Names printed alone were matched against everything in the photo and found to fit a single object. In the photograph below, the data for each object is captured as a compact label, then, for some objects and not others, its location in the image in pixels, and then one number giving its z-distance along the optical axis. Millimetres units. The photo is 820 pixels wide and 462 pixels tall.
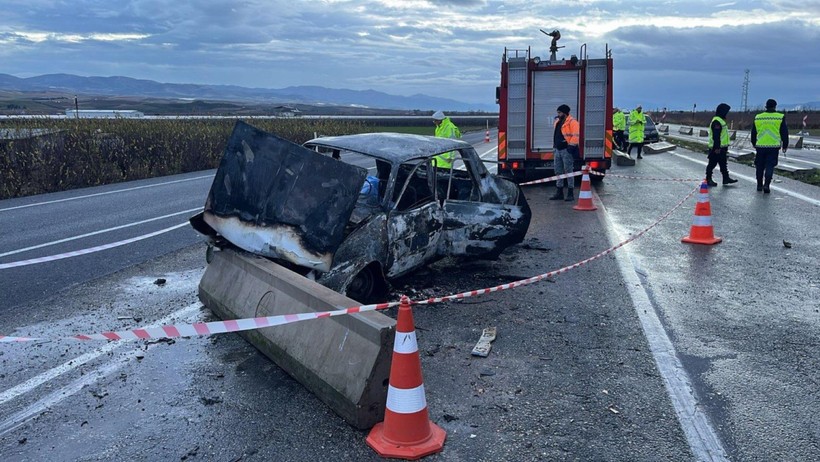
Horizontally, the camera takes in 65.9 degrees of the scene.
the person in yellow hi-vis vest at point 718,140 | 14273
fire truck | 14766
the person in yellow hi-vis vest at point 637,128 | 24375
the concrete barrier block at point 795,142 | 29412
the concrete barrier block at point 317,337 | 3703
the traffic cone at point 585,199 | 11758
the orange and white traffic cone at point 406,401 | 3479
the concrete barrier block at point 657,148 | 26461
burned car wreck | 5207
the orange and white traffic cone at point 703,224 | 8688
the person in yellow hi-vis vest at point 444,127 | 14578
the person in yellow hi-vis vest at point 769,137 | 13141
